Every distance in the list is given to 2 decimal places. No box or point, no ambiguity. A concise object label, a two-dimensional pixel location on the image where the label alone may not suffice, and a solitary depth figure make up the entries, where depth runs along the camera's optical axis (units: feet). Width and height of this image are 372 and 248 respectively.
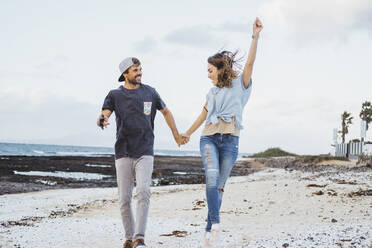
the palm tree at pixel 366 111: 171.66
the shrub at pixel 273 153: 201.48
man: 15.88
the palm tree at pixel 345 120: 181.98
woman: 14.64
